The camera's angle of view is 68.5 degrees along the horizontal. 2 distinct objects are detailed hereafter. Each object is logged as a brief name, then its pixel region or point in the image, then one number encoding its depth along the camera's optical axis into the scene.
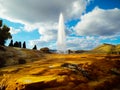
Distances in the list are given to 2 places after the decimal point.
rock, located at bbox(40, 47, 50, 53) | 33.41
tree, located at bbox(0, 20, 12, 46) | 30.40
